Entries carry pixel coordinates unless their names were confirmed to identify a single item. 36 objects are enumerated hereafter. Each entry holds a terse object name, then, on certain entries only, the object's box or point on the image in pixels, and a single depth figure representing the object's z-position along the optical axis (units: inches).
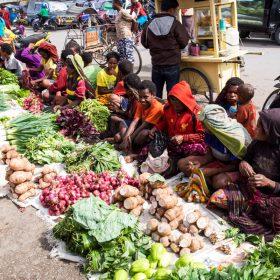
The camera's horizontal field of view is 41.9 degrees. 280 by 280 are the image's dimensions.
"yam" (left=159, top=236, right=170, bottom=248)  114.7
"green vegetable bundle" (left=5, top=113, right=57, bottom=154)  187.6
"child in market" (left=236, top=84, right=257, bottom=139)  143.1
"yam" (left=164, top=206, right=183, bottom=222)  122.3
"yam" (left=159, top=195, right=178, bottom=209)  122.5
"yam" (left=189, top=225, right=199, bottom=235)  118.3
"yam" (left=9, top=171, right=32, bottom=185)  148.0
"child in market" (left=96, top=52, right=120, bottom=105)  215.8
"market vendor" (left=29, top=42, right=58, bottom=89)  273.1
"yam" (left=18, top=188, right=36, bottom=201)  148.3
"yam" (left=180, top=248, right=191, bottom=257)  110.5
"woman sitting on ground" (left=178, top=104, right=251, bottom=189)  129.4
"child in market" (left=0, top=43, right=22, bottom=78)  307.0
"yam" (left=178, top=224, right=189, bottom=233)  120.6
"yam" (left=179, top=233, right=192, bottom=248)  111.9
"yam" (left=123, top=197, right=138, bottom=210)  129.0
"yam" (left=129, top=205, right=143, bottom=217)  129.0
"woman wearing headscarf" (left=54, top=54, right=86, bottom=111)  217.6
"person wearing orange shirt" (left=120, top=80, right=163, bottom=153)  162.2
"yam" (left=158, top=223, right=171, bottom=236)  115.0
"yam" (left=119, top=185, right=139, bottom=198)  130.3
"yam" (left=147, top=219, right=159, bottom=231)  118.0
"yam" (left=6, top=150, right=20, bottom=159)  175.8
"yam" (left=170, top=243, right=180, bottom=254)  113.2
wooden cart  216.4
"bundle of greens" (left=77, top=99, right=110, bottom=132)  205.5
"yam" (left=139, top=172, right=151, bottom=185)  139.6
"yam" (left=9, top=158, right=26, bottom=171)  150.7
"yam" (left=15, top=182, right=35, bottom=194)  147.9
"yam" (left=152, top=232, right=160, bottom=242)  117.0
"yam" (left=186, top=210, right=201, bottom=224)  118.6
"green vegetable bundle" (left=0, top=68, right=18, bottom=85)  296.5
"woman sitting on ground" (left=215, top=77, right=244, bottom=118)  154.6
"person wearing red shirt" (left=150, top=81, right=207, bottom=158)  149.6
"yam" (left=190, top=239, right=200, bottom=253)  111.9
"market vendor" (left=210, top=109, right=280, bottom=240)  112.7
